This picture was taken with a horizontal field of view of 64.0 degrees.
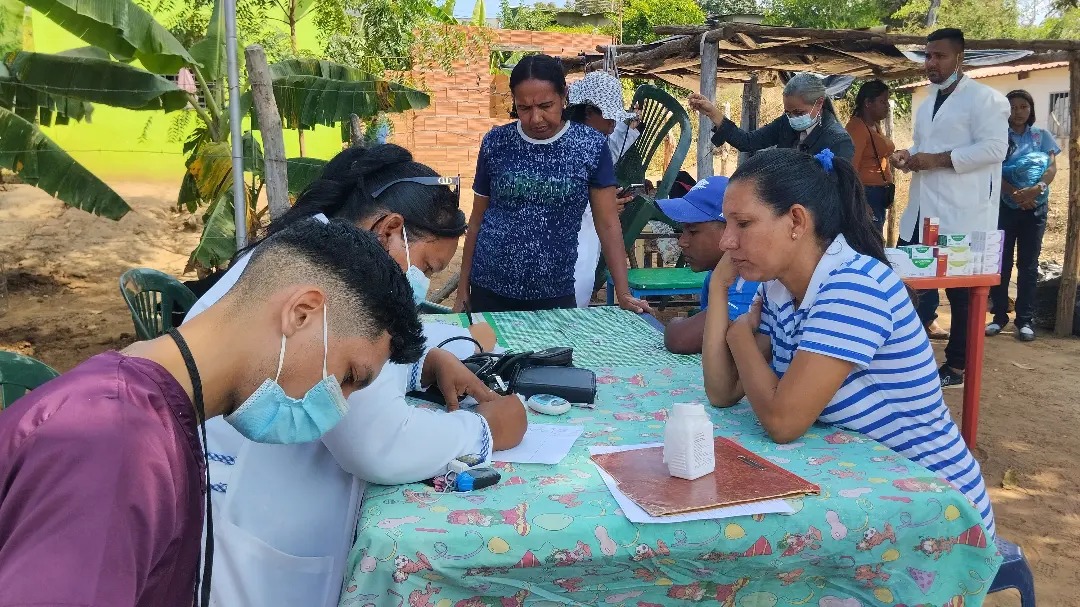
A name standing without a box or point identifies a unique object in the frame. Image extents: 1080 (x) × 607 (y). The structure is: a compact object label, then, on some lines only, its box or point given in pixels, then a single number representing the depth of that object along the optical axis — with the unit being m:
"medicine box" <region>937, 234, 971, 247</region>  4.32
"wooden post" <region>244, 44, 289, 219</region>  4.43
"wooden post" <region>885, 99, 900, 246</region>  9.60
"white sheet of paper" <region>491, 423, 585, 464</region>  1.85
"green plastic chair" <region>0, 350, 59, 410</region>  2.03
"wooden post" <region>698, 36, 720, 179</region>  6.46
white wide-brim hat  5.14
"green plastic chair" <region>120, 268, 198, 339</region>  3.44
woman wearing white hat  5.14
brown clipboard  1.60
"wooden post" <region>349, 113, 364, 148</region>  5.80
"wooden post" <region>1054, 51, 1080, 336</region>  6.99
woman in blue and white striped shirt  1.92
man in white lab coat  5.26
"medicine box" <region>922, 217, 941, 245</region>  4.42
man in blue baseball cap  3.02
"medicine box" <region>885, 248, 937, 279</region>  4.25
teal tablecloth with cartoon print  1.49
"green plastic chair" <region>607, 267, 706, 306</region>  5.06
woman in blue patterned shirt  3.49
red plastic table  4.25
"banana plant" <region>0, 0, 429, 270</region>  5.54
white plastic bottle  1.69
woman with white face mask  5.43
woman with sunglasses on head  1.65
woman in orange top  7.02
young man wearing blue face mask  0.90
